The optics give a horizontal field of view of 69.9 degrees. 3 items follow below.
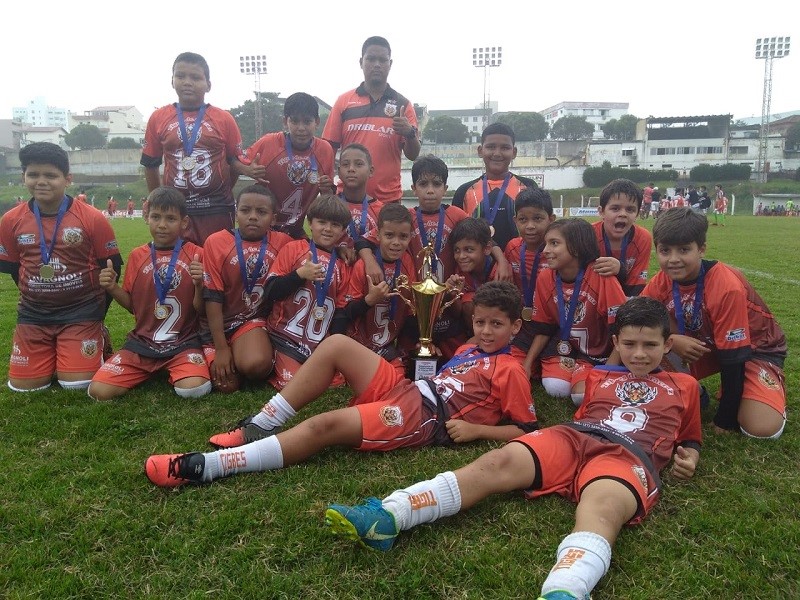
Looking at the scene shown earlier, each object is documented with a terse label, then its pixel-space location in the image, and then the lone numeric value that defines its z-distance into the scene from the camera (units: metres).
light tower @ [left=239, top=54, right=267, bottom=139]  46.06
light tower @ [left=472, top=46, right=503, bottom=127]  44.50
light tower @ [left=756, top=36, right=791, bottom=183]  44.41
